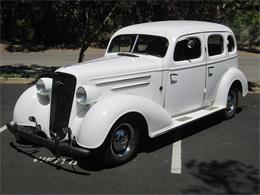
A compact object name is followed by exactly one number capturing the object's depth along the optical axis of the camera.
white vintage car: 4.11
